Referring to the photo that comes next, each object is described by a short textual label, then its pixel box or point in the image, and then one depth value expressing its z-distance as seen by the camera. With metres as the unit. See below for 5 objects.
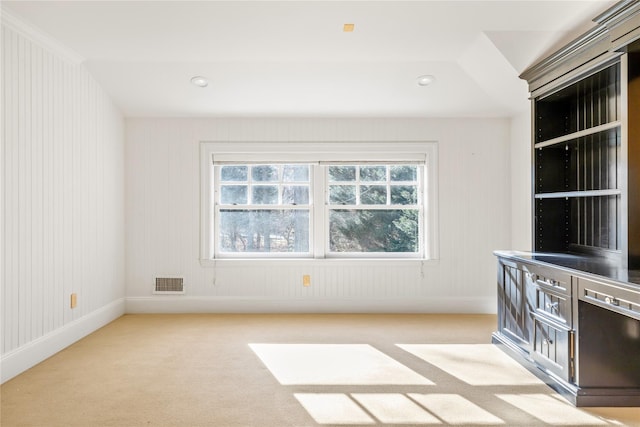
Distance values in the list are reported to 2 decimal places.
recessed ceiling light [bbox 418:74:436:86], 4.09
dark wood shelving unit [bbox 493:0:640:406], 2.44
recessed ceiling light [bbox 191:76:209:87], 4.11
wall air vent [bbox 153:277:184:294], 4.76
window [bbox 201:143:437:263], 4.88
